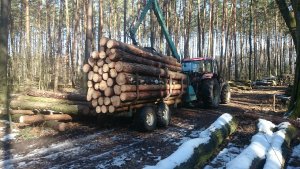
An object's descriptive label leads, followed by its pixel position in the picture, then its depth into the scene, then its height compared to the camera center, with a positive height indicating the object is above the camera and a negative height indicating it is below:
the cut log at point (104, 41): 5.67 +1.14
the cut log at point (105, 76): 5.69 +0.23
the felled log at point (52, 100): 6.62 -0.45
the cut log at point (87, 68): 5.91 +0.46
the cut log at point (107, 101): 5.61 -0.42
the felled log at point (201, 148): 3.39 -1.17
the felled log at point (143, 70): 5.51 +0.41
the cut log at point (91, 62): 5.88 +0.62
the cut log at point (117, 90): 5.50 -0.13
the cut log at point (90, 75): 5.85 +0.27
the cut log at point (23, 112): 6.48 -0.78
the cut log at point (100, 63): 5.74 +0.58
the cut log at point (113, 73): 5.56 +0.30
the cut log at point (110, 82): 5.62 +0.07
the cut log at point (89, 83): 5.88 +0.04
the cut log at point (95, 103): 5.80 -0.48
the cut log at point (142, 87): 5.49 -0.08
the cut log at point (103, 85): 5.72 +0.00
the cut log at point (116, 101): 5.51 -0.41
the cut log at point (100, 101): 5.72 -0.42
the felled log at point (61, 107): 6.35 -0.64
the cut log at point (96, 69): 5.81 +0.42
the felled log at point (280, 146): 3.51 -1.21
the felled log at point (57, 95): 6.78 -0.30
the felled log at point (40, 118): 6.00 -0.92
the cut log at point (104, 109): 5.68 -0.63
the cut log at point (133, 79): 5.49 +0.14
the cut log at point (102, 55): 5.68 +0.77
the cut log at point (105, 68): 5.66 +0.44
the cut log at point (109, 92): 5.63 -0.19
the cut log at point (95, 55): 5.79 +0.79
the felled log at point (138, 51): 5.58 +0.94
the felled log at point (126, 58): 5.56 +0.71
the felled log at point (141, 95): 5.47 -0.29
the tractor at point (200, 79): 8.55 +0.22
